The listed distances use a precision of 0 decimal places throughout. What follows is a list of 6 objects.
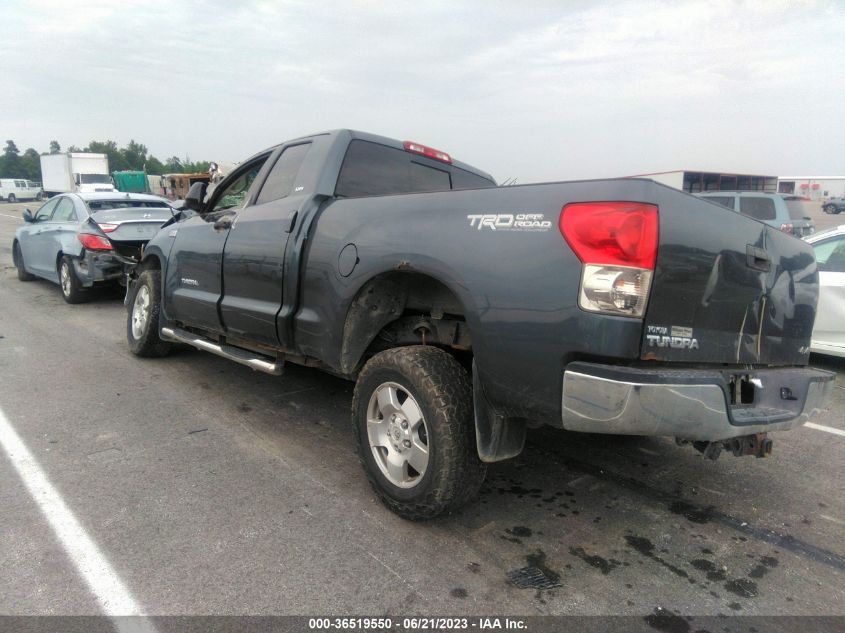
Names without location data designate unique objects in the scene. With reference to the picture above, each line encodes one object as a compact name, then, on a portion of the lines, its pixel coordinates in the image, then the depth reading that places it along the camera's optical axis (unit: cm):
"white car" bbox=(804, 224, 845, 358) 593
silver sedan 851
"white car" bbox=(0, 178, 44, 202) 5691
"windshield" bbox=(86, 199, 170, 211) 937
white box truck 4156
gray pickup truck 228
